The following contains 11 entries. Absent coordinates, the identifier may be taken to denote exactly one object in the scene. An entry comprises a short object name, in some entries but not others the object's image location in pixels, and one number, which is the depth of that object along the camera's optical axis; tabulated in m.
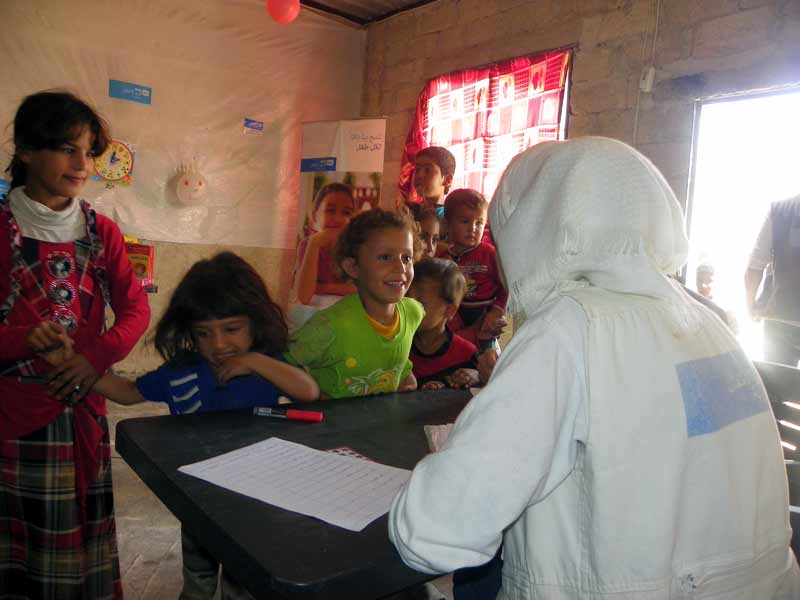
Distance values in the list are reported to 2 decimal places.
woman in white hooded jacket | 0.67
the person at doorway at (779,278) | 2.94
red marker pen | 1.24
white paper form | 0.81
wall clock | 4.48
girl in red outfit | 1.48
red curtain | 4.05
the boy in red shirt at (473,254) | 2.76
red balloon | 4.24
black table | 0.66
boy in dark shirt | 2.14
